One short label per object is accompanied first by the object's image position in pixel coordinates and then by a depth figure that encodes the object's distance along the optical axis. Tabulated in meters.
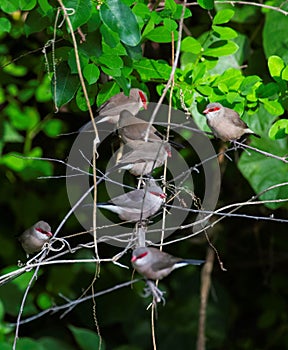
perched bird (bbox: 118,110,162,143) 4.52
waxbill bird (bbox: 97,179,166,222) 4.18
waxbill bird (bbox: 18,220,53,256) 4.76
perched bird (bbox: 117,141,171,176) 4.34
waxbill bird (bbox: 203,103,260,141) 4.67
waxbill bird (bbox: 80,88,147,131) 4.71
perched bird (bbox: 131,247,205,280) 3.71
